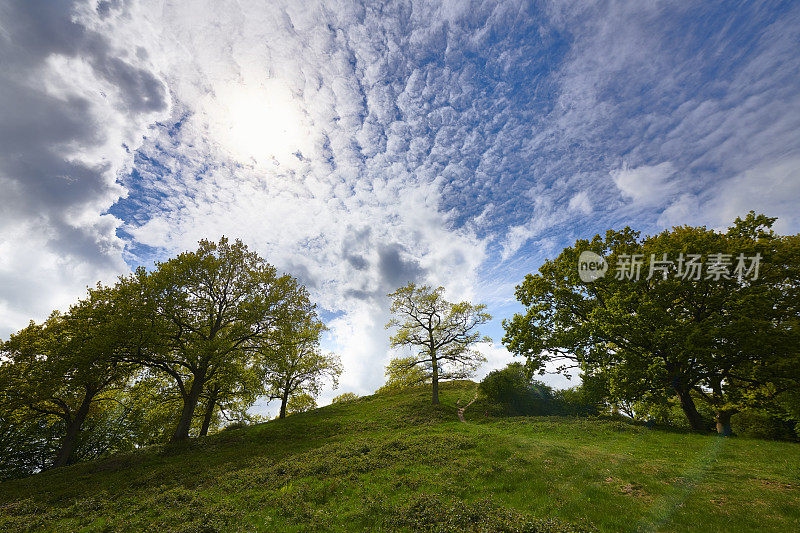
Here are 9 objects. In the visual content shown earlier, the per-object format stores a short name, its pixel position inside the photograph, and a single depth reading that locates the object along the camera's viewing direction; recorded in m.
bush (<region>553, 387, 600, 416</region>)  36.89
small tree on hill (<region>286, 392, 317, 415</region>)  43.31
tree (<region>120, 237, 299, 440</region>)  26.11
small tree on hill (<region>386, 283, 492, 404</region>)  36.78
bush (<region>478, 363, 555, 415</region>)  37.47
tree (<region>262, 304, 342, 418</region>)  30.63
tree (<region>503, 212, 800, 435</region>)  20.08
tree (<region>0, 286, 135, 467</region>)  23.52
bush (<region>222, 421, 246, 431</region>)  38.19
